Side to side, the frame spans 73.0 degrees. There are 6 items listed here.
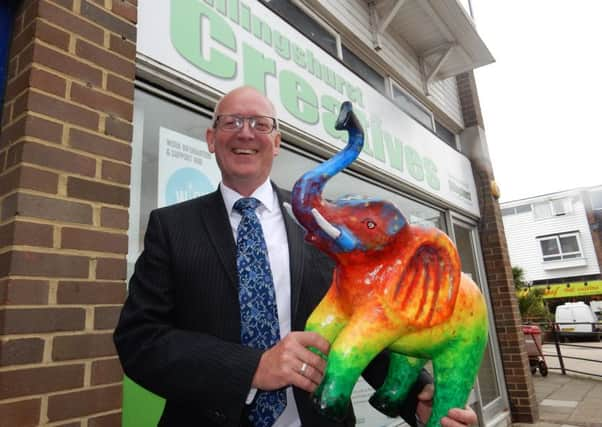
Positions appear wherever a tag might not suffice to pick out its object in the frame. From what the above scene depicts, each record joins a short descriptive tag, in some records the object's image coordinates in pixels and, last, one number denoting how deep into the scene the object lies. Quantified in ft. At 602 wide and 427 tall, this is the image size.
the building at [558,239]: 70.44
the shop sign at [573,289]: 64.18
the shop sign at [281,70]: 7.30
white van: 54.95
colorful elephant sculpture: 2.17
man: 2.93
